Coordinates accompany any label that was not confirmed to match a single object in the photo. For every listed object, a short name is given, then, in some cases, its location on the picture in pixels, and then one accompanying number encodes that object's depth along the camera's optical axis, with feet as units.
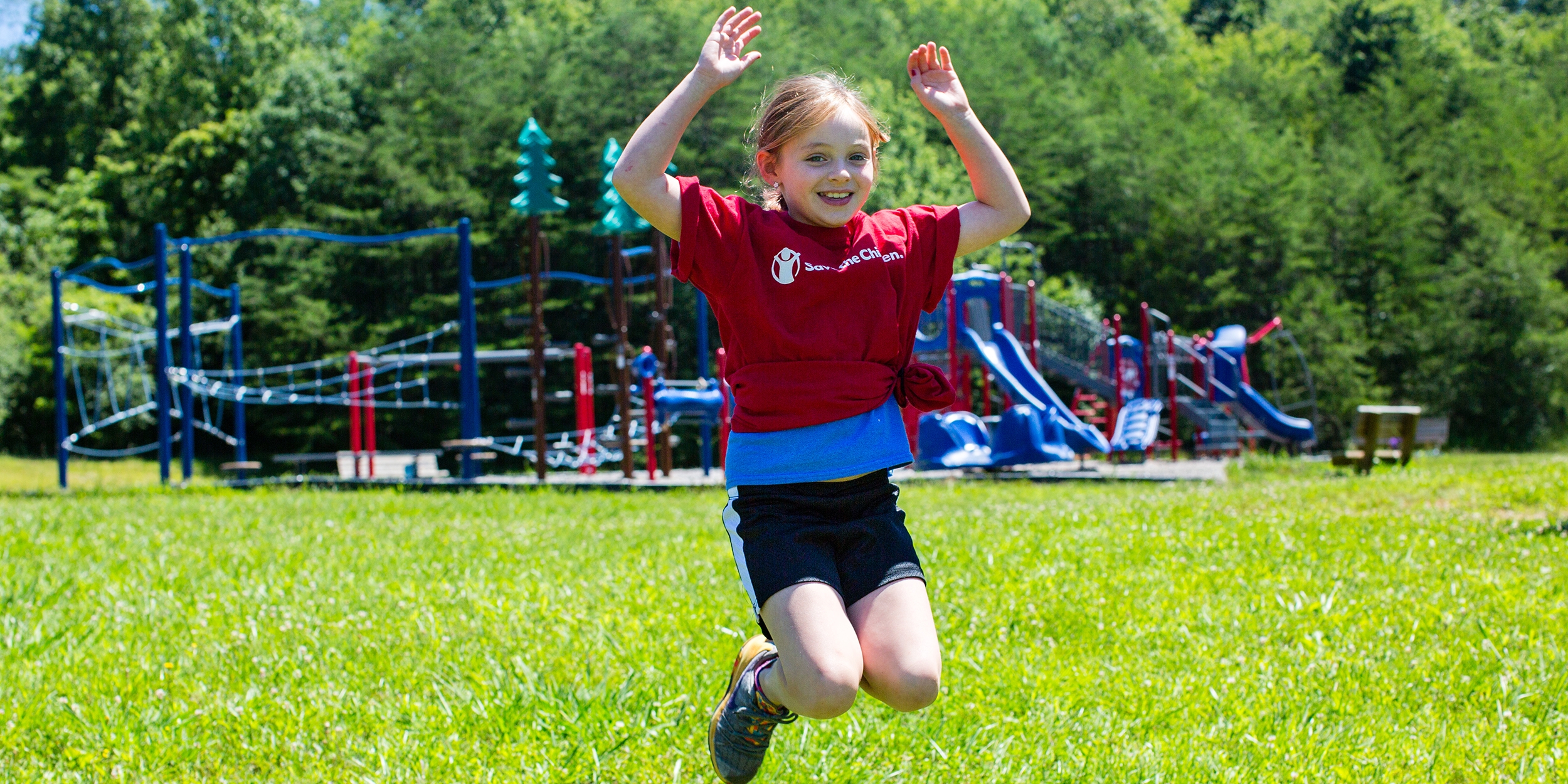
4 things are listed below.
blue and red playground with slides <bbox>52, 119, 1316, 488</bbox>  51.62
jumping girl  9.84
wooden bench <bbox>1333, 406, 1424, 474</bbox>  49.24
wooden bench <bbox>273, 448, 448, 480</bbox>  67.10
